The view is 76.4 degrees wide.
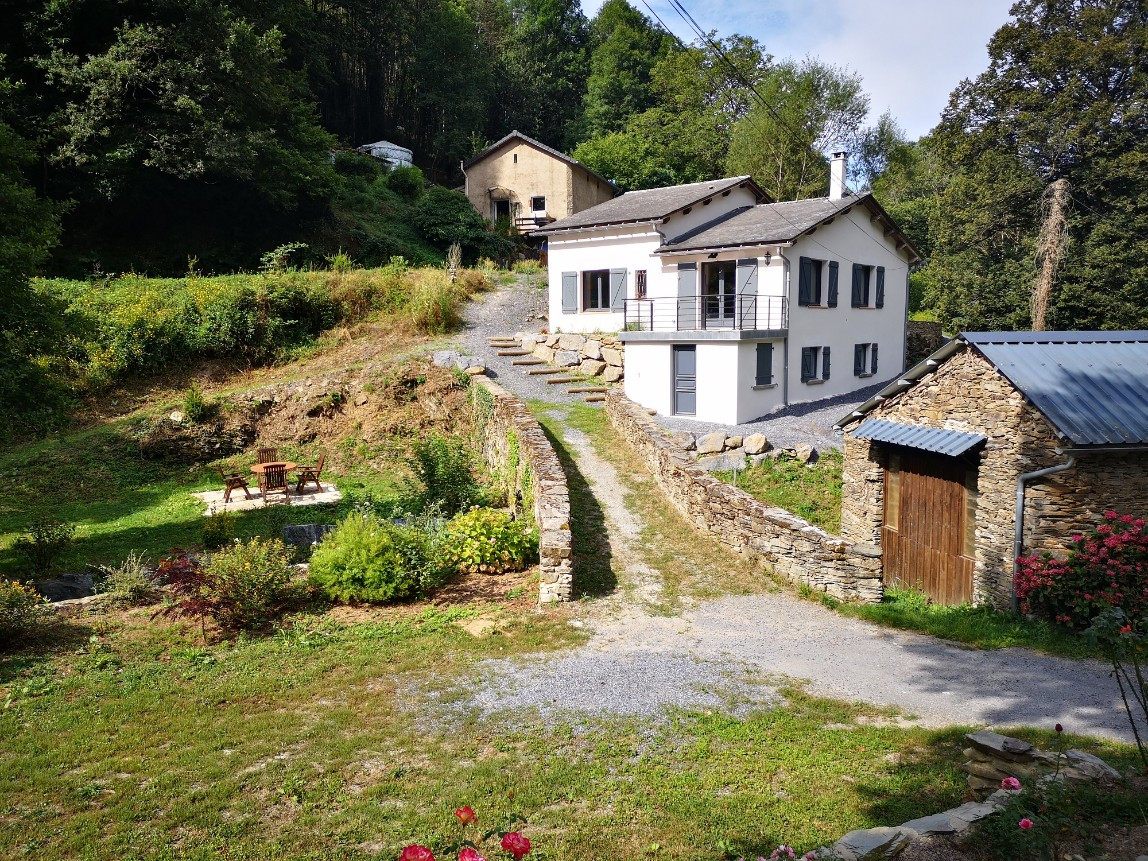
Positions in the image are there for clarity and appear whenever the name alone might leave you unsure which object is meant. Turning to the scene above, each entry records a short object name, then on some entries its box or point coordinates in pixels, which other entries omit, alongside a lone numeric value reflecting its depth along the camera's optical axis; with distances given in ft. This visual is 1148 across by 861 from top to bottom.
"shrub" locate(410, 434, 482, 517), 47.14
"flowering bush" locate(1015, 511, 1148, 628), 30.76
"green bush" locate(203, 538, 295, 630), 31.55
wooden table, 53.62
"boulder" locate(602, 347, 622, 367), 80.07
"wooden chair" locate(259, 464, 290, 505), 53.72
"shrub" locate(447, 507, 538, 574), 39.01
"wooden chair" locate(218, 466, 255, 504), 53.31
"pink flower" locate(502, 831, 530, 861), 11.52
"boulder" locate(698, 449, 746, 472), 58.75
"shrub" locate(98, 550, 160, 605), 34.27
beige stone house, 132.16
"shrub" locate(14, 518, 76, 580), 40.34
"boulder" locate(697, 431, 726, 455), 61.98
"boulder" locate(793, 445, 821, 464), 59.31
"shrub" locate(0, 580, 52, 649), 29.25
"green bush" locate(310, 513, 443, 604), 34.45
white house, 71.10
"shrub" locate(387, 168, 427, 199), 138.41
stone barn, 32.09
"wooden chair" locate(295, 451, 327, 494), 55.57
